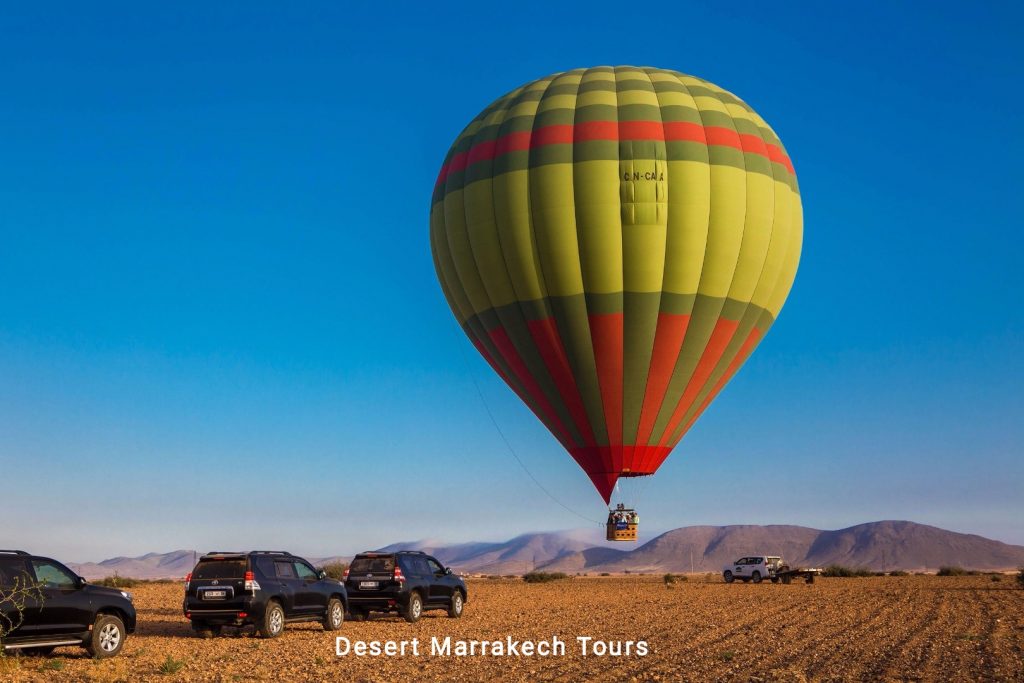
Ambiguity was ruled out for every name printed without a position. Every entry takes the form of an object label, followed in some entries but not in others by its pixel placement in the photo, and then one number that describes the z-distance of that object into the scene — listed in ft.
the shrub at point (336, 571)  153.69
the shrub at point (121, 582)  158.44
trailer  188.44
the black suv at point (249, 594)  74.64
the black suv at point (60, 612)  59.11
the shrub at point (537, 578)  211.00
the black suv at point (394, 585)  90.17
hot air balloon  113.80
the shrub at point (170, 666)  56.24
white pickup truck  188.65
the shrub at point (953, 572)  248.36
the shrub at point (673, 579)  195.74
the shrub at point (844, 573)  240.51
